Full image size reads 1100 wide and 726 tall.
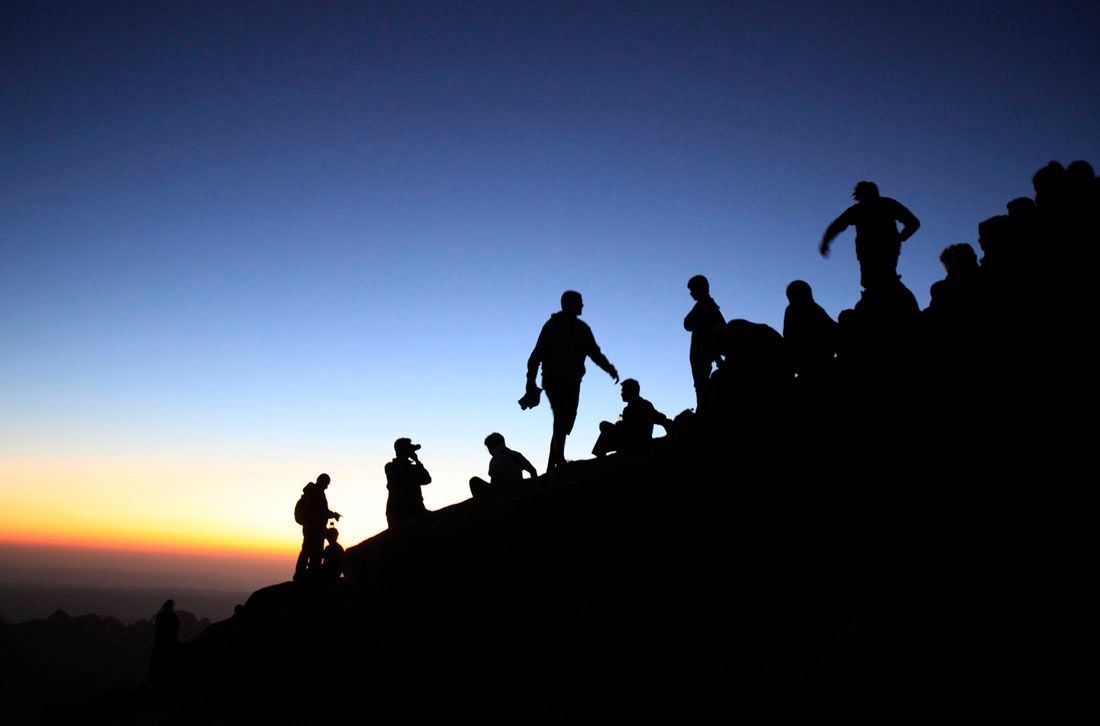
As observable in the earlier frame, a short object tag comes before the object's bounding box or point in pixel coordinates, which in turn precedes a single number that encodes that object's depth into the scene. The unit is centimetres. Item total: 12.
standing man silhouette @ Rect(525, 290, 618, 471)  1034
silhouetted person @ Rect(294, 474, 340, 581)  1590
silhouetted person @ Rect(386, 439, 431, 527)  1323
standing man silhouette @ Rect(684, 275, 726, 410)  991
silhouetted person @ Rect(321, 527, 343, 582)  1603
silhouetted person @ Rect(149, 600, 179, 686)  1437
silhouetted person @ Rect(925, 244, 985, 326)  598
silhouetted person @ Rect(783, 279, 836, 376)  773
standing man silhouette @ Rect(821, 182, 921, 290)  816
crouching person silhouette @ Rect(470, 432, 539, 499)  1057
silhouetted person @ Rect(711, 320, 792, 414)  784
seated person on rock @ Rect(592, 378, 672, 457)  1047
